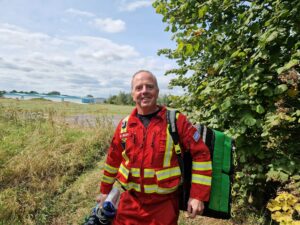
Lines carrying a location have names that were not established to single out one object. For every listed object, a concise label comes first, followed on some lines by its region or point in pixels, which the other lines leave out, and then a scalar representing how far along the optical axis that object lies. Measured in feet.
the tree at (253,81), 7.04
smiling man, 5.59
